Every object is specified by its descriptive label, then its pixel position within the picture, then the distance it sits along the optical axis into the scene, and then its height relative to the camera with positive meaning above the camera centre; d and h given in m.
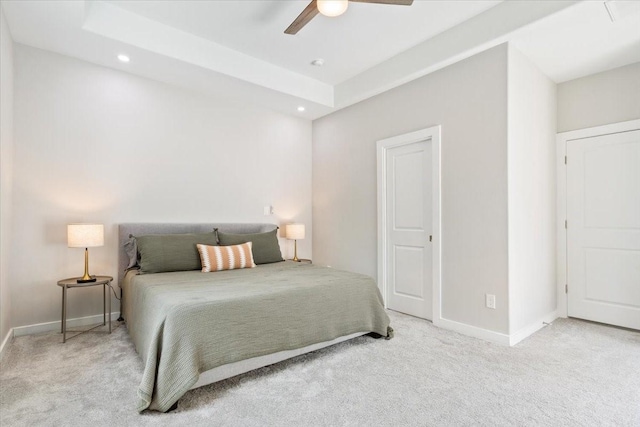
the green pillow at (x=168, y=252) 3.27 -0.37
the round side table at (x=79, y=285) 2.89 -0.63
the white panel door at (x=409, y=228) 3.62 -0.17
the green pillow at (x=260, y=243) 3.88 -0.34
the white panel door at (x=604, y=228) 3.26 -0.17
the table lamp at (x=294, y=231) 4.66 -0.24
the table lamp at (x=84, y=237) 2.97 -0.19
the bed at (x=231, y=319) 1.92 -0.73
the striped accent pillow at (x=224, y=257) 3.42 -0.45
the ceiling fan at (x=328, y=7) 2.28 +1.42
